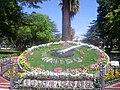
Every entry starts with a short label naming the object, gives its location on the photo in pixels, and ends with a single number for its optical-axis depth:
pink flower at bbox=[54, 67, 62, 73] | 6.24
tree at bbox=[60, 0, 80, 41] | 9.58
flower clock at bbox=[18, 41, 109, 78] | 6.33
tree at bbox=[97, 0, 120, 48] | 14.11
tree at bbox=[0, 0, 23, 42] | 16.31
